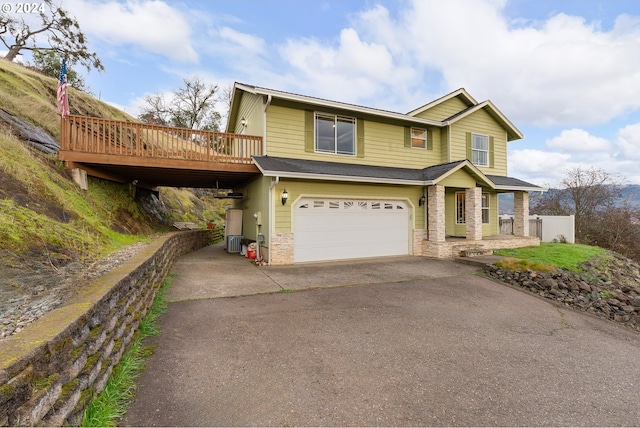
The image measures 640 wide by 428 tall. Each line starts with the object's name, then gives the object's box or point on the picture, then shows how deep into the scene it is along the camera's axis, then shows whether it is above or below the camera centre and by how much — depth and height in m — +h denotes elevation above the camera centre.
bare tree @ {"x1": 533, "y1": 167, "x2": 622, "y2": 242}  20.27 +1.65
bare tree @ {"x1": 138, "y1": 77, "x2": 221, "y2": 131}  28.52 +11.78
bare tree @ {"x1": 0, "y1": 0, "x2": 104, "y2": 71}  20.23 +14.06
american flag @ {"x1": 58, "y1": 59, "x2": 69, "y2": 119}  7.44 +3.46
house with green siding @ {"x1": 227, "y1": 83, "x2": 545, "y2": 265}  9.59 +1.34
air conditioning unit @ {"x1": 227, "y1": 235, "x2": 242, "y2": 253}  12.19 -1.18
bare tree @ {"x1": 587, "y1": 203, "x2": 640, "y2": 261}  17.02 -0.86
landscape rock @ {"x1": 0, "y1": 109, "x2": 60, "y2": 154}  7.81 +2.54
